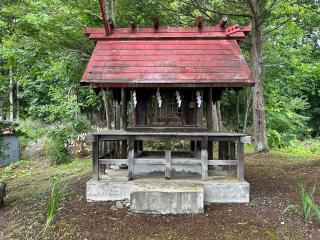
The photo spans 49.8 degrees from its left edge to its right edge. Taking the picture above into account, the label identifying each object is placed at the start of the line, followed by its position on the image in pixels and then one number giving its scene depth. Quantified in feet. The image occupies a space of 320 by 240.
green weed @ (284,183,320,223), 18.77
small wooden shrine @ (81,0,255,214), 23.24
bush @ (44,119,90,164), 46.39
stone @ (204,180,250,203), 23.20
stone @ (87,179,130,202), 23.79
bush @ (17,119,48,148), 50.89
